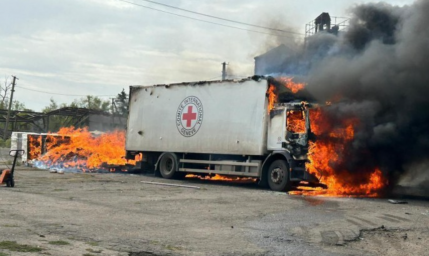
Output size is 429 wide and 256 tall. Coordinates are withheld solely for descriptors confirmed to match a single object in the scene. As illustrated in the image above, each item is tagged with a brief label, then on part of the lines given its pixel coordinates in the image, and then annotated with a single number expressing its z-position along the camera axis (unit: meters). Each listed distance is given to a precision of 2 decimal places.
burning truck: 14.73
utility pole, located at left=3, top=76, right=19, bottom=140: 51.06
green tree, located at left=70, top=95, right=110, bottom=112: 84.98
